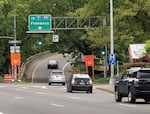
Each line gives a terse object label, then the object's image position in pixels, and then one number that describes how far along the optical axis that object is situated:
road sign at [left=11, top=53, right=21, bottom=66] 79.00
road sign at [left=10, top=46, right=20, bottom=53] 78.88
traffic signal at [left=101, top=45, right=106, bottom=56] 71.69
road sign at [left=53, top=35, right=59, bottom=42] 73.66
